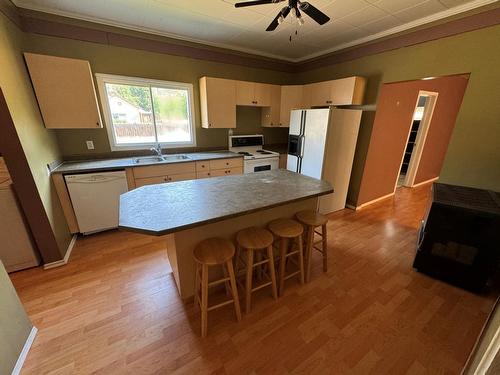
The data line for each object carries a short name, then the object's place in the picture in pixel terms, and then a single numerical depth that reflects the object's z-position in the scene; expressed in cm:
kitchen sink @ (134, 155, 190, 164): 295
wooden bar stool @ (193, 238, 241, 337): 140
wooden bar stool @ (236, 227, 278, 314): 155
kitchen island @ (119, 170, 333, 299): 128
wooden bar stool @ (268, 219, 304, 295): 171
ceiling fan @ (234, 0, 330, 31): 134
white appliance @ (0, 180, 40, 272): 190
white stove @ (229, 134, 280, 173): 367
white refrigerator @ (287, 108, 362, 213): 299
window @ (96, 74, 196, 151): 291
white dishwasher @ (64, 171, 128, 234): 244
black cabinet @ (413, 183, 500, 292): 174
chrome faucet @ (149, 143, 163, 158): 324
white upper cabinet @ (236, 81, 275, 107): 354
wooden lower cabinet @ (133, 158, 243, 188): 280
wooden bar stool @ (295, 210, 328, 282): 187
